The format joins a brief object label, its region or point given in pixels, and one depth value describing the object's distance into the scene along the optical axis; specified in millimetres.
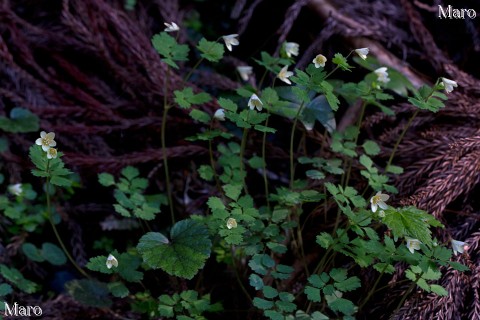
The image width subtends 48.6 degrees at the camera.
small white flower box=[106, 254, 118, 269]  2033
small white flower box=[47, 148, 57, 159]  1961
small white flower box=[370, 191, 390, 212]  1874
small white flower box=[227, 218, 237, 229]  1993
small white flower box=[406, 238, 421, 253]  1880
